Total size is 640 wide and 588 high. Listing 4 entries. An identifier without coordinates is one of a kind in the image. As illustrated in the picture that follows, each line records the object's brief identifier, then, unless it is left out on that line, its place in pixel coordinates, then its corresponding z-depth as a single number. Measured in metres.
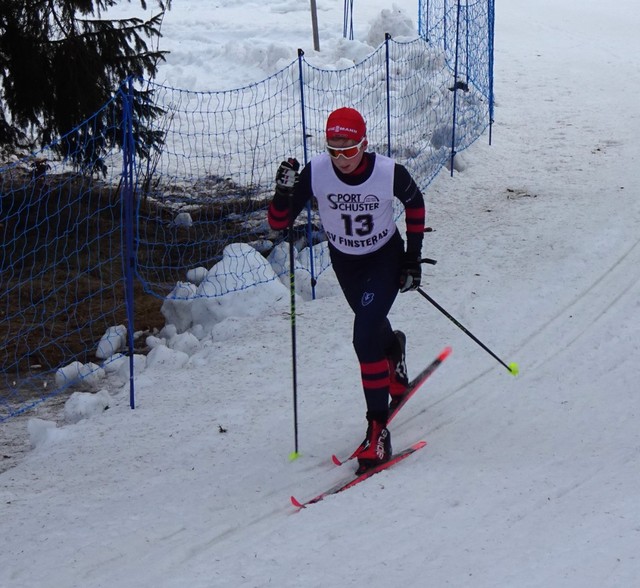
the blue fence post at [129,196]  12.66
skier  10.49
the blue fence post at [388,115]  19.63
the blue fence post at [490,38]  27.23
